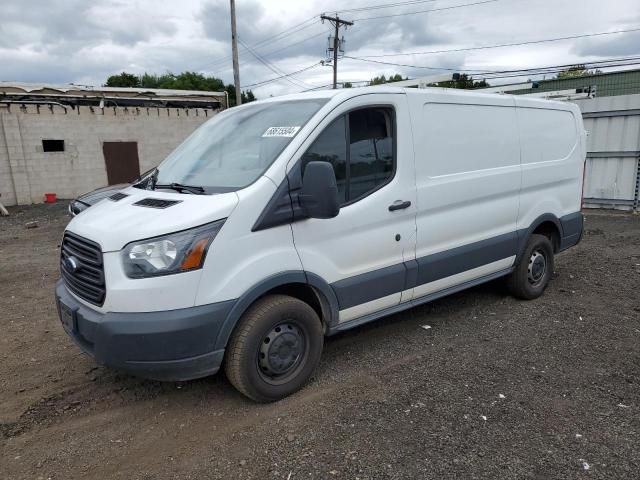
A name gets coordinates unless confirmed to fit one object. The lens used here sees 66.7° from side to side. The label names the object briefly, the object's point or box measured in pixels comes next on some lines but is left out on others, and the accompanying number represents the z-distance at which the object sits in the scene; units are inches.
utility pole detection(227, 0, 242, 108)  869.8
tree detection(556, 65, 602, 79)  1518.5
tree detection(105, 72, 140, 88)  2081.7
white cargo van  111.9
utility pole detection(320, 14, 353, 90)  1251.2
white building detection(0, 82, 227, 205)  636.1
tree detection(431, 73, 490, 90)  1111.0
